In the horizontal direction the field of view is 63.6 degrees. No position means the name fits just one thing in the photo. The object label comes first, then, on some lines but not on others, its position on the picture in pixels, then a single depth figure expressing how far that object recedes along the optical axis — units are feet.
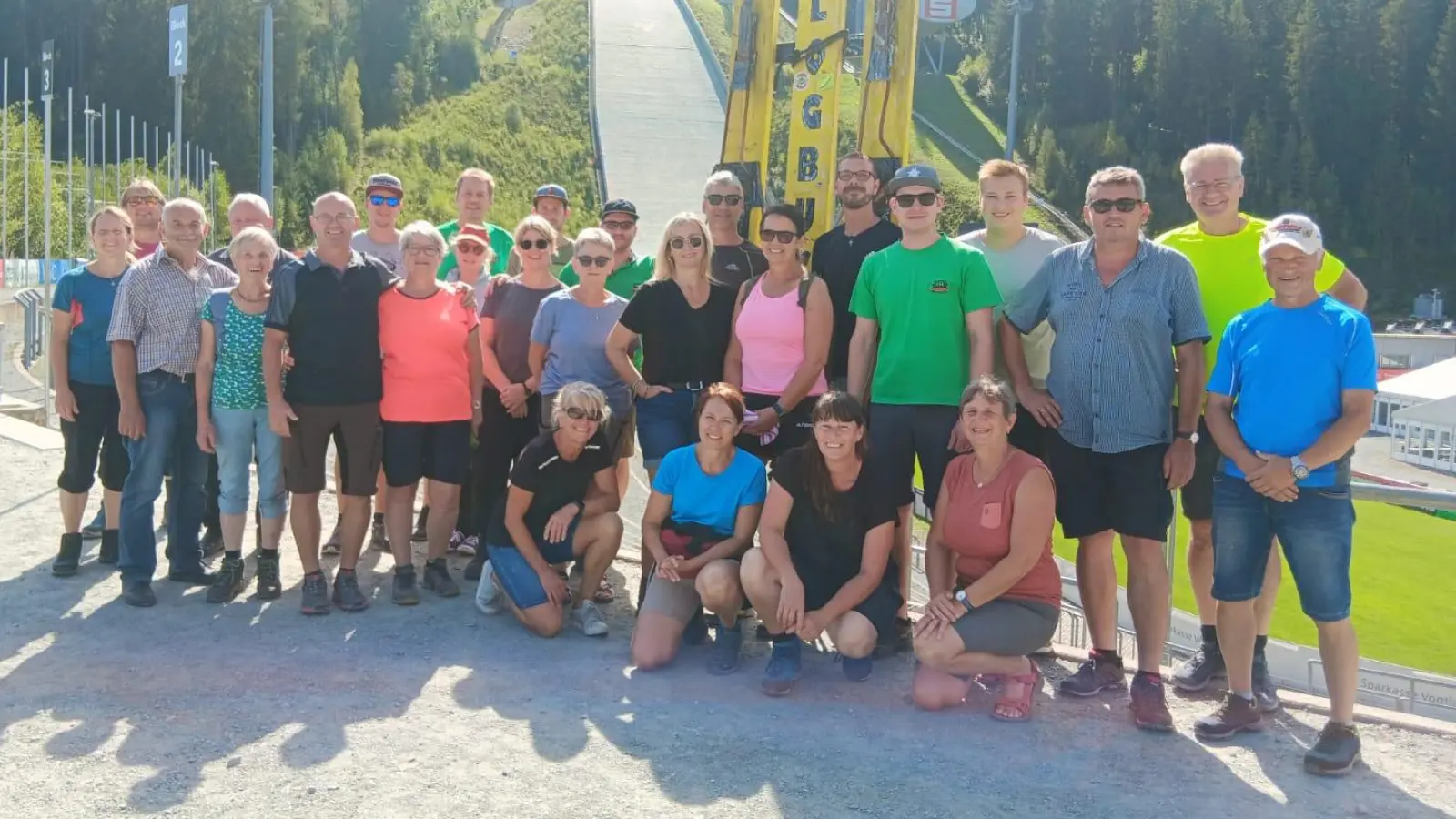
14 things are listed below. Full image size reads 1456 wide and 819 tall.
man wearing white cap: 11.39
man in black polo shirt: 15.43
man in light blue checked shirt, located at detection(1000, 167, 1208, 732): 12.84
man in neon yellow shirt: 13.34
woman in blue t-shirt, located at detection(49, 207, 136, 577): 16.94
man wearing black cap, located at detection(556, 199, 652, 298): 18.45
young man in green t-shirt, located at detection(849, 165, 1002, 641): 13.93
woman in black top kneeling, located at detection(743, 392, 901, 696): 13.57
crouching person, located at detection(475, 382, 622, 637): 15.34
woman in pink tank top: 15.28
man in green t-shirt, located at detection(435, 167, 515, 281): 20.20
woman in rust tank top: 12.84
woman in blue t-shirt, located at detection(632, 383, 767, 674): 14.20
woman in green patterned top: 15.87
